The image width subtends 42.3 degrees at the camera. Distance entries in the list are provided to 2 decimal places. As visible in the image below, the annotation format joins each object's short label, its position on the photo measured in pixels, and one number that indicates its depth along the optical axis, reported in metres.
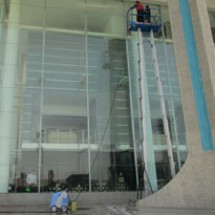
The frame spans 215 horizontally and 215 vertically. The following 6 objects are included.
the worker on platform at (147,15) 14.66
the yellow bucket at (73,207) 10.76
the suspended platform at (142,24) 14.67
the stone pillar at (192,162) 8.26
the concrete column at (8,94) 12.70
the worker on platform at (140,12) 14.54
